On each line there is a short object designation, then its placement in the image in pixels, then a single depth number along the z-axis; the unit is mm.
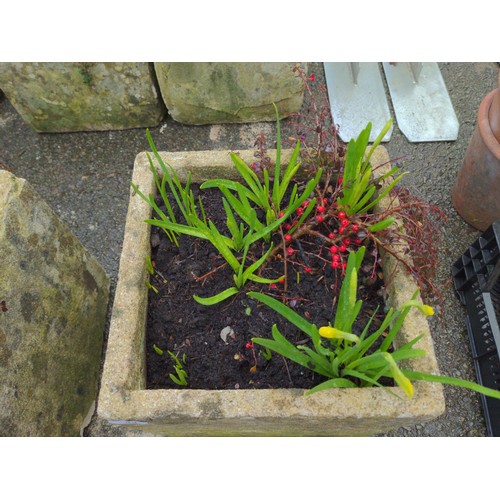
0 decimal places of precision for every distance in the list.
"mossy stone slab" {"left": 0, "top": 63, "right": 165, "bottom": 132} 1825
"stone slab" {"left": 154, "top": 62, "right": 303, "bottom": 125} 1860
